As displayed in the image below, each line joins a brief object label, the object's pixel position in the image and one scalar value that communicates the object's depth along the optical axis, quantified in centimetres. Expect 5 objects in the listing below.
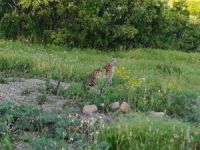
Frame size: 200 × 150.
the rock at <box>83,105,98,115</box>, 1242
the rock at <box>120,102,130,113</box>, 1282
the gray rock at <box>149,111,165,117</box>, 1227
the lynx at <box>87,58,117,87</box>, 1518
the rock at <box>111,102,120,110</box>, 1303
